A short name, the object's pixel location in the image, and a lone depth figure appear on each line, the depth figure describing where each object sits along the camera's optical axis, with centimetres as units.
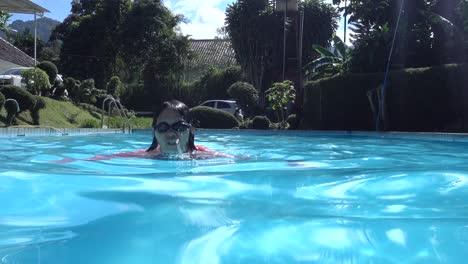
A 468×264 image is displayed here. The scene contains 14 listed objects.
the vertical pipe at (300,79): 2195
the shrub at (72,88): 2138
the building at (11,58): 2766
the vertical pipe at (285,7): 2520
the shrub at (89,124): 1744
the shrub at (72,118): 1786
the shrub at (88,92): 2134
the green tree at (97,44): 3247
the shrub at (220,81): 3319
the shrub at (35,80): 1759
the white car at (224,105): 2597
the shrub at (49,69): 1936
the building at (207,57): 3709
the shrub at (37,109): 1534
